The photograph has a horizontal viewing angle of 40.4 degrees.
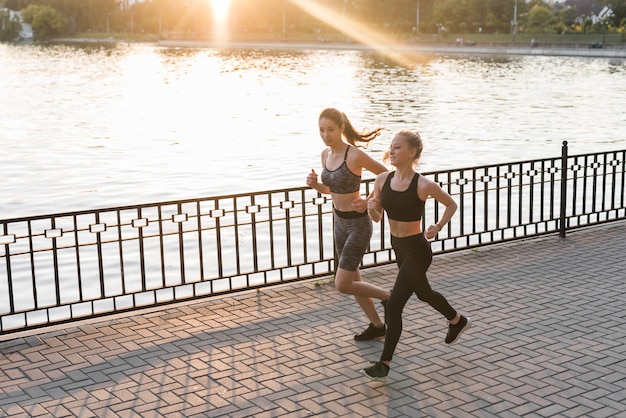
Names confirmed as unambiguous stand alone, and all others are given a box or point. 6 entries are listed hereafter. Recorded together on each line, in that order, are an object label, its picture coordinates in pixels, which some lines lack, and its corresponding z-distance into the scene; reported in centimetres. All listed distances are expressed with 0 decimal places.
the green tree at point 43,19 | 18338
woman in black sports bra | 624
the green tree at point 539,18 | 11562
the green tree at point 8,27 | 17638
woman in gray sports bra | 678
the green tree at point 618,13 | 10206
